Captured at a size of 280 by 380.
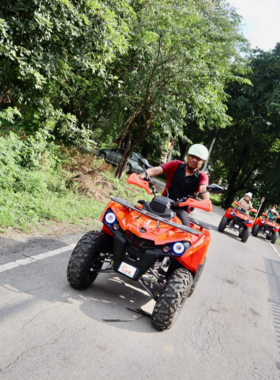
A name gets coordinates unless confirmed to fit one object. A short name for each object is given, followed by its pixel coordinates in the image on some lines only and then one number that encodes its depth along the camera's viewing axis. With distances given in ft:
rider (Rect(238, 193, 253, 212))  50.94
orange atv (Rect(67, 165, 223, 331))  13.19
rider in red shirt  16.54
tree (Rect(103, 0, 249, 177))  41.55
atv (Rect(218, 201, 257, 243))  47.67
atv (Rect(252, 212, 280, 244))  60.26
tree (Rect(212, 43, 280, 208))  95.81
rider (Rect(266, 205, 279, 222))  63.10
